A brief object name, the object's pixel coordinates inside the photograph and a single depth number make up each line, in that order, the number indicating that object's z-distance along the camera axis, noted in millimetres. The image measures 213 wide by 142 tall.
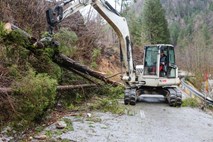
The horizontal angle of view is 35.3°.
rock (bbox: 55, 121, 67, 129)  7290
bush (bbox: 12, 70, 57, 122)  5445
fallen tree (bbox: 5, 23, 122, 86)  6947
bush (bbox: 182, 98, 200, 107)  12834
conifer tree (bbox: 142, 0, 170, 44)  54219
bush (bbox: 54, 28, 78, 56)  11055
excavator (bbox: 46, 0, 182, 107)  12000
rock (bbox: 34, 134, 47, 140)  6314
